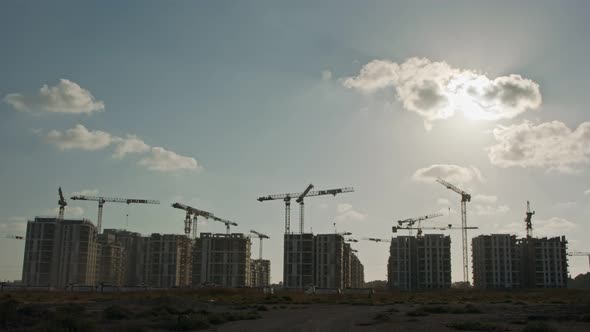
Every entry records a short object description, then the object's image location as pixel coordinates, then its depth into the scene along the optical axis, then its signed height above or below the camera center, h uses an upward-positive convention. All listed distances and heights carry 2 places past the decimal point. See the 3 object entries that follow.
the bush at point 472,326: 33.49 -3.89
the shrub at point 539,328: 30.09 -3.51
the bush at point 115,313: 41.12 -4.34
